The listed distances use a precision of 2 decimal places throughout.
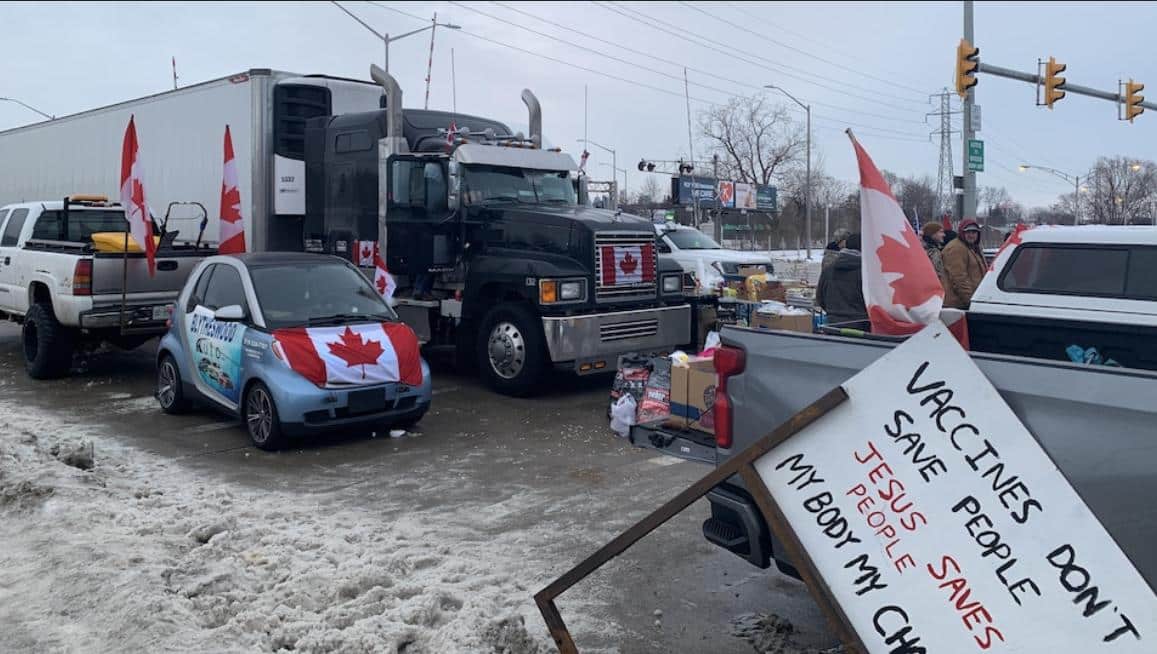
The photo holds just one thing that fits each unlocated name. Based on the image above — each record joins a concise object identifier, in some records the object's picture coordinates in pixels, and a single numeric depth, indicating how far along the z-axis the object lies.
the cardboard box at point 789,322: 9.91
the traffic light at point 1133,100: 25.95
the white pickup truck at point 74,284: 10.80
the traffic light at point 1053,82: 23.83
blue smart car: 8.02
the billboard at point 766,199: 64.56
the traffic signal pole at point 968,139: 22.70
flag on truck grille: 10.77
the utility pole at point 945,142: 50.12
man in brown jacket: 10.20
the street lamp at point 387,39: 32.22
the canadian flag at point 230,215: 11.39
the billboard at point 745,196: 60.78
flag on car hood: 8.02
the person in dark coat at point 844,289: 9.47
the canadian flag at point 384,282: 10.73
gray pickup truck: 2.76
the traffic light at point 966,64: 21.73
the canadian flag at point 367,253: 11.61
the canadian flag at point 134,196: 10.84
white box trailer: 12.15
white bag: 8.25
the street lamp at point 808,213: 52.24
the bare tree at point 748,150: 75.25
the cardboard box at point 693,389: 6.29
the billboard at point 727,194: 58.44
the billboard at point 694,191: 53.88
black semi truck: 10.46
